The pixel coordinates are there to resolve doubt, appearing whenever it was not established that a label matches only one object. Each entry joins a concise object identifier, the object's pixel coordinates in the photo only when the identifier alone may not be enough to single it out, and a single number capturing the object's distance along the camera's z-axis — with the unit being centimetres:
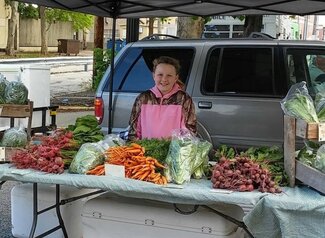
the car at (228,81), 593
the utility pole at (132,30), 968
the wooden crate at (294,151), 300
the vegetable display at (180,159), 326
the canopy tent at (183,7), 535
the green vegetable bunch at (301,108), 309
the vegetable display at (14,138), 396
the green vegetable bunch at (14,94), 432
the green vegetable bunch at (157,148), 346
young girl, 432
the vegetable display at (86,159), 349
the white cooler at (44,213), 430
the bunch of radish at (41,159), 356
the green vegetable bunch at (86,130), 397
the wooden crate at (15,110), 422
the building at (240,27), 1717
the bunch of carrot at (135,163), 329
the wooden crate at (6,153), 384
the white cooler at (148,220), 336
